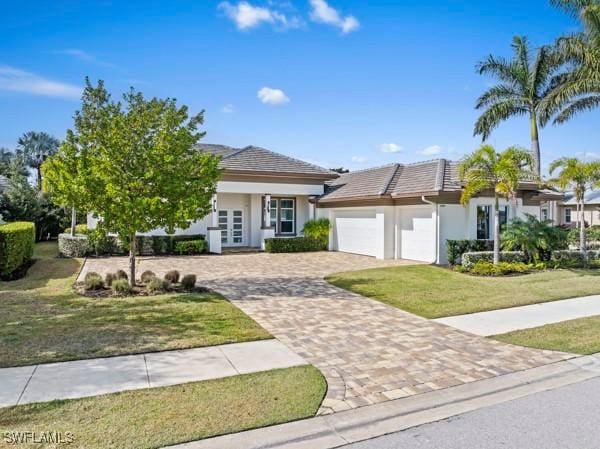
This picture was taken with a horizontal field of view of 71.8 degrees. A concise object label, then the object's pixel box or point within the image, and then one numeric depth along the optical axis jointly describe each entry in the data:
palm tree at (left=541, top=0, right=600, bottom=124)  21.77
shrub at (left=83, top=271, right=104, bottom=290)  11.21
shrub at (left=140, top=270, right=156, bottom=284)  11.77
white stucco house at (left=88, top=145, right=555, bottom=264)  18.02
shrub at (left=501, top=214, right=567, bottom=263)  16.41
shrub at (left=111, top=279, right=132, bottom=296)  10.80
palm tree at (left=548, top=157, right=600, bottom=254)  17.11
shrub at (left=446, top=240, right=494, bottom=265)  17.16
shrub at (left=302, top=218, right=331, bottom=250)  23.69
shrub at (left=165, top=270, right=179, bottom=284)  11.85
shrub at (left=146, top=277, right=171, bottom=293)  11.10
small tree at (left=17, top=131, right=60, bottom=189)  54.47
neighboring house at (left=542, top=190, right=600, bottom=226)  35.81
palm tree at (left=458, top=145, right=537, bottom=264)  15.15
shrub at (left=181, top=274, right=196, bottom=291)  11.48
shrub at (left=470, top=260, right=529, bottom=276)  14.76
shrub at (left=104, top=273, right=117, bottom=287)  11.56
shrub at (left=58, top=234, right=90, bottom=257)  19.12
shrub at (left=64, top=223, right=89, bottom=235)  21.73
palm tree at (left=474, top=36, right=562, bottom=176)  26.33
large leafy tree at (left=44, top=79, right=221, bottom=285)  10.70
